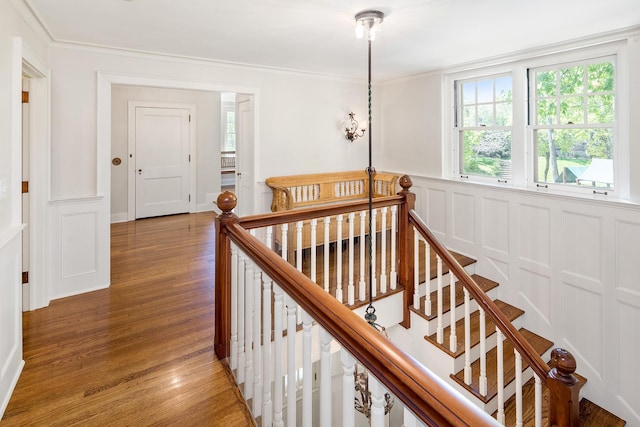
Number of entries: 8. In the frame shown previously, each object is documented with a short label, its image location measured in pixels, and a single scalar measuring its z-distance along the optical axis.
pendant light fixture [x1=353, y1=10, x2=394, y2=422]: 2.21
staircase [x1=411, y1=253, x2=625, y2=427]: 3.06
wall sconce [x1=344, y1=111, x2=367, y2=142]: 5.23
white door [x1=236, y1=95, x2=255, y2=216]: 4.63
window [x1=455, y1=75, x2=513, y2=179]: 4.15
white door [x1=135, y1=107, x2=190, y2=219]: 6.47
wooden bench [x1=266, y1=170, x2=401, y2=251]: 4.13
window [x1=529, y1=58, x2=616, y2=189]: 3.34
